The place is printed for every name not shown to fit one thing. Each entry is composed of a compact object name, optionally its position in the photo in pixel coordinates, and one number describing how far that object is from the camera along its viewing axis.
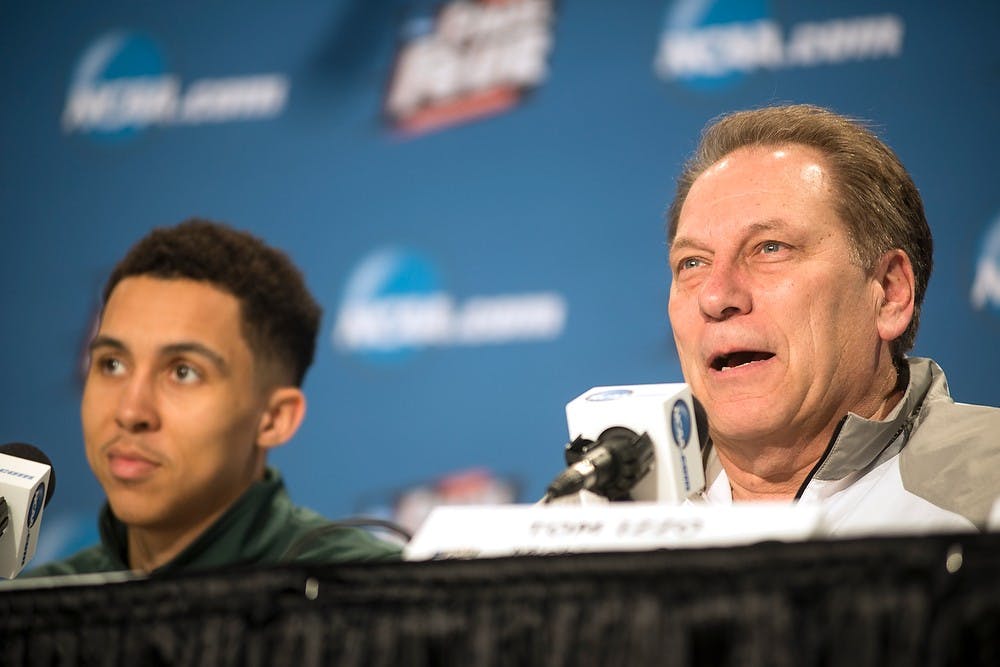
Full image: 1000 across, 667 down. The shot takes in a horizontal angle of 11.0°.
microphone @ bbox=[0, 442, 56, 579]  3.16
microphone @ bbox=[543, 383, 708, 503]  3.16
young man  3.45
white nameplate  2.96
